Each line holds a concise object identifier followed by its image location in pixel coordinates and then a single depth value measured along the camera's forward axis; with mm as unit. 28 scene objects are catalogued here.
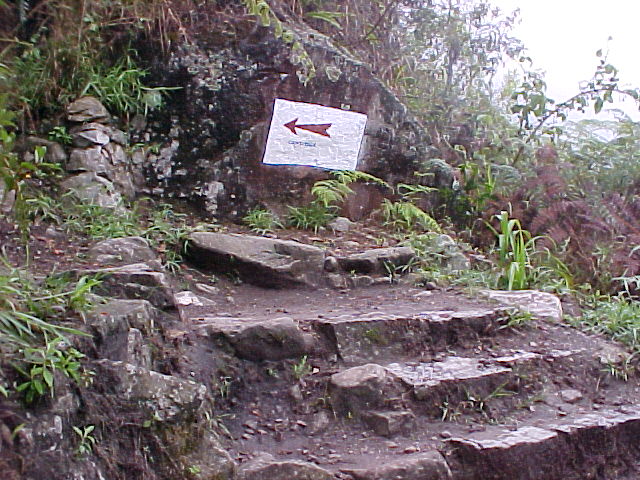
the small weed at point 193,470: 2545
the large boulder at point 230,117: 5258
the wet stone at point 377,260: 4707
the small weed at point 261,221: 5135
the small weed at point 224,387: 3154
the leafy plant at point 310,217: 5363
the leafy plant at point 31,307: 2340
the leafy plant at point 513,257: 4703
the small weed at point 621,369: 3871
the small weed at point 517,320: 4016
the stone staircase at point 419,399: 3002
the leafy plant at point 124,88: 5004
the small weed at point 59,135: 4730
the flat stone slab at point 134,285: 3148
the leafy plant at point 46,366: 2223
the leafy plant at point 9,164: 2256
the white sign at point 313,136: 5461
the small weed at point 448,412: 3311
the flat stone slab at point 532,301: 4250
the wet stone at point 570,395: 3641
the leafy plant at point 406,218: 5566
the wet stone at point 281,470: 2705
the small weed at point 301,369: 3330
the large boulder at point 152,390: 2535
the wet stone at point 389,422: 3137
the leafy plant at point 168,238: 4418
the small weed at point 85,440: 2297
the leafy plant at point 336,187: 5359
